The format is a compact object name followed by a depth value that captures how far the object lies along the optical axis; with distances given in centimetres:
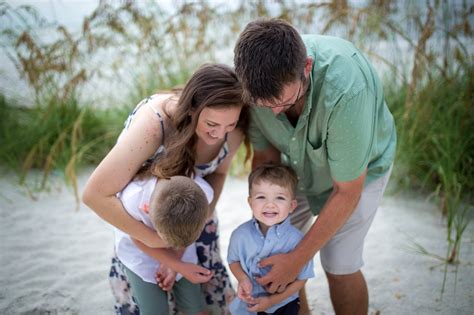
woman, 220
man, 186
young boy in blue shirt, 224
